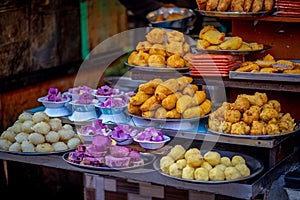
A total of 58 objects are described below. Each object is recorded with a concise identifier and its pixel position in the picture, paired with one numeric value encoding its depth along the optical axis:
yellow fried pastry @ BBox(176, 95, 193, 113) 4.00
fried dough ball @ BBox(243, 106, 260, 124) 3.88
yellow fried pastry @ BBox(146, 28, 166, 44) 4.52
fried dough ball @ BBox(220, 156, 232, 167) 3.71
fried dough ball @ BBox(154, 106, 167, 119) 4.05
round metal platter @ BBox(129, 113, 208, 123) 4.02
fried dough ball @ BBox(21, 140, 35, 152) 4.20
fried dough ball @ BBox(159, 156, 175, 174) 3.74
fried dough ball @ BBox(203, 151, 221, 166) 3.69
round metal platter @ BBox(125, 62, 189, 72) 4.32
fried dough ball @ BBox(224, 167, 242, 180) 3.56
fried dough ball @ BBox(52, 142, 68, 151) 4.21
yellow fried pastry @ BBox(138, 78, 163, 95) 4.19
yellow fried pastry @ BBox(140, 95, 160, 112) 4.09
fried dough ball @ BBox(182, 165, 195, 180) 3.61
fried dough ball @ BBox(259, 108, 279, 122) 3.90
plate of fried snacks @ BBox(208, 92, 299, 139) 3.80
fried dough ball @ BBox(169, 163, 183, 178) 3.65
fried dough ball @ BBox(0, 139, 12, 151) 4.28
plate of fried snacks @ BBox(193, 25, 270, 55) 4.24
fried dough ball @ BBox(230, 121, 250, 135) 3.82
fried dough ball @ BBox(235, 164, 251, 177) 3.61
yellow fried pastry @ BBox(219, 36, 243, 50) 4.25
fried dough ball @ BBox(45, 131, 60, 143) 4.25
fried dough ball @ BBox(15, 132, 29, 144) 4.29
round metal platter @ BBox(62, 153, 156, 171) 3.84
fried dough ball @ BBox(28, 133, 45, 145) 4.23
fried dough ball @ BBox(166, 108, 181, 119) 4.03
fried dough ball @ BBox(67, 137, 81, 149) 4.23
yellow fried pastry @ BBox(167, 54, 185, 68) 4.34
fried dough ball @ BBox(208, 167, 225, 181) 3.56
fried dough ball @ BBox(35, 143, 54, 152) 4.18
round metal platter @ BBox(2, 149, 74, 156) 4.17
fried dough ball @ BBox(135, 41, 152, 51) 4.54
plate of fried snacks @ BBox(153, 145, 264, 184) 3.57
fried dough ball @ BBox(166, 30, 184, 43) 4.50
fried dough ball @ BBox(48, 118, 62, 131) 4.34
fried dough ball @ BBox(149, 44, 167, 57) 4.43
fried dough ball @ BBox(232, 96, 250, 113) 3.96
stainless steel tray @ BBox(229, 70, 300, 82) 3.93
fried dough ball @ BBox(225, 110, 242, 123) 3.90
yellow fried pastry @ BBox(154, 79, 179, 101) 4.08
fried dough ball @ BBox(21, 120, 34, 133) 4.37
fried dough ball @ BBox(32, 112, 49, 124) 4.39
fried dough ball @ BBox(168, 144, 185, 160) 3.78
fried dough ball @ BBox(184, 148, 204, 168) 3.65
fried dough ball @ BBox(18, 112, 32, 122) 4.52
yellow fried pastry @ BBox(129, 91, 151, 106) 4.16
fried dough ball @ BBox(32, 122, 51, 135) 4.28
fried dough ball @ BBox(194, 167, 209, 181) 3.57
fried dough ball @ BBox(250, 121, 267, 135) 3.79
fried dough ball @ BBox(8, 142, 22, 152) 4.22
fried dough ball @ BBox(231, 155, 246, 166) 3.71
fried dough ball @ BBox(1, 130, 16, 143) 4.36
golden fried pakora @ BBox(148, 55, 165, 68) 4.35
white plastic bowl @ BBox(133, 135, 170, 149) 3.98
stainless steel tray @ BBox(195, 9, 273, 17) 4.15
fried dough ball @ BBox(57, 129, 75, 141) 4.29
